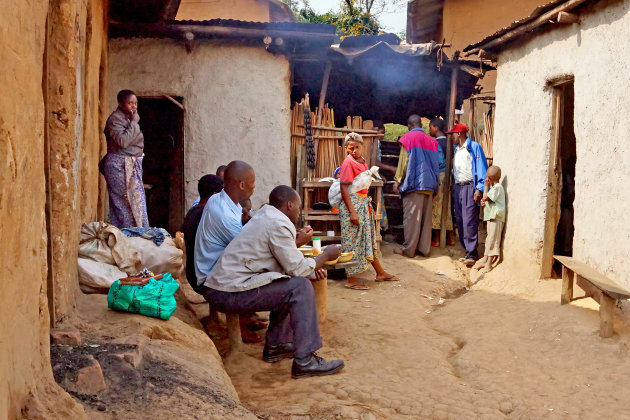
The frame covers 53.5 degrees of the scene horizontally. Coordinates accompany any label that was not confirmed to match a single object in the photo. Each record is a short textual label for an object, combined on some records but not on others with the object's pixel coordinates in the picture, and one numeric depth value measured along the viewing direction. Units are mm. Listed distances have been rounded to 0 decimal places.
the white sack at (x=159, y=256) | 5410
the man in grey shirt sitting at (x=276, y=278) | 4469
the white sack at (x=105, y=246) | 4941
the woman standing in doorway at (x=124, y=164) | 6113
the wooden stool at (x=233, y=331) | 4961
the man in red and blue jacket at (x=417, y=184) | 9590
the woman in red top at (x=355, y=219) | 7664
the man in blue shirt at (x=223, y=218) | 4949
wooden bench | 5059
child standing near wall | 8188
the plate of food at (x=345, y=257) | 6696
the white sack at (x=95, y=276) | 4766
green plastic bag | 4293
